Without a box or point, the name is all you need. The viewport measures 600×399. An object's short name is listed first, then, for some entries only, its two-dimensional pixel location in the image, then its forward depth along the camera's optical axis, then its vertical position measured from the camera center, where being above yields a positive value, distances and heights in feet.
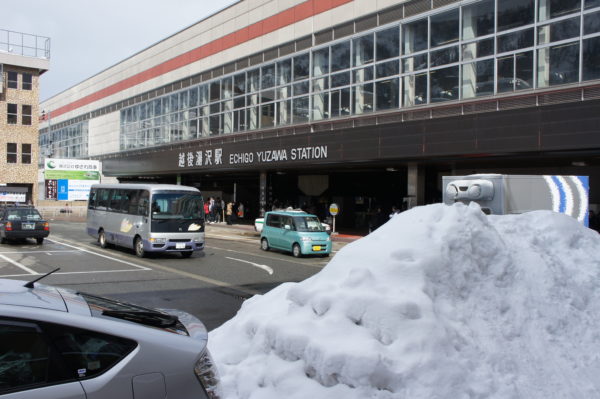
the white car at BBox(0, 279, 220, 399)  8.42 -2.87
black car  67.10 -3.86
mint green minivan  60.70 -4.72
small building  151.53 +23.63
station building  59.93 +15.91
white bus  54.95 -2.53
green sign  139.95 +6.17
